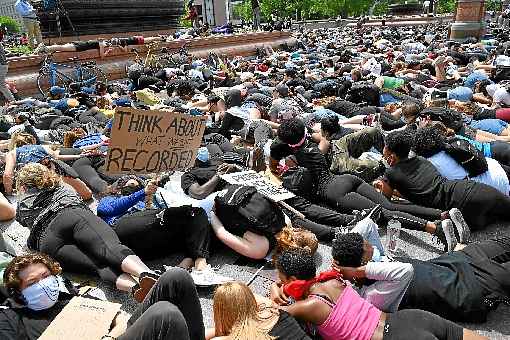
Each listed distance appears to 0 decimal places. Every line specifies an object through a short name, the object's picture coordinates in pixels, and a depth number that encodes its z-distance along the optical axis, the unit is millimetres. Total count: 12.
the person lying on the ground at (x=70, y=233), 3750
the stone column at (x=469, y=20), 21922
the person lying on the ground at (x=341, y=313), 2678
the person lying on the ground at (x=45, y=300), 2885
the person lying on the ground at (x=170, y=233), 4148
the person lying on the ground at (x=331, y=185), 4703
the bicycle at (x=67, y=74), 14594
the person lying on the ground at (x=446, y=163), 4848
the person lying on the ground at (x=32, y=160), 5512
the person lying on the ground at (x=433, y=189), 4512
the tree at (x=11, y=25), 71719
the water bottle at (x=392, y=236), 4406
